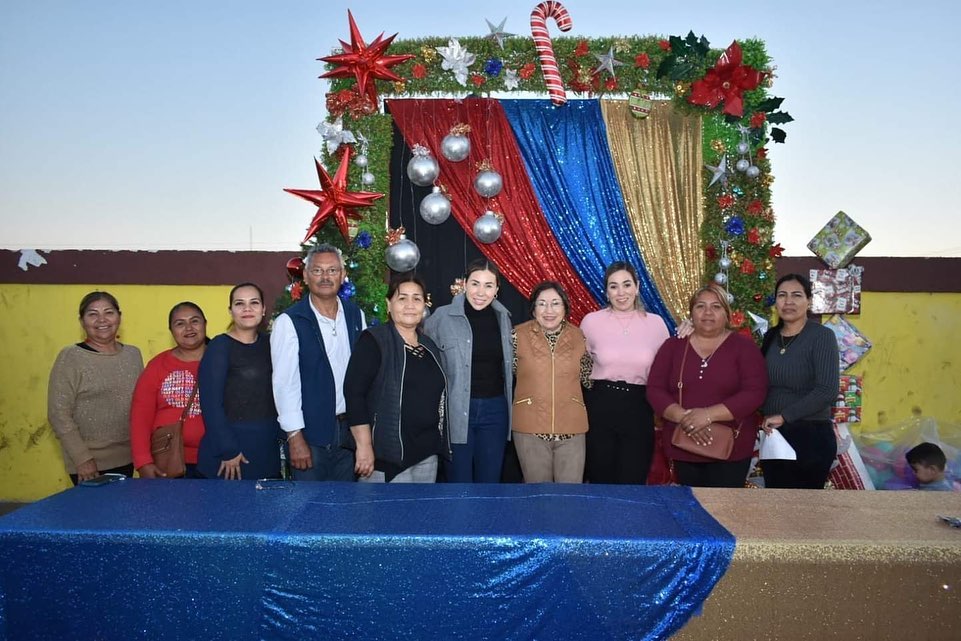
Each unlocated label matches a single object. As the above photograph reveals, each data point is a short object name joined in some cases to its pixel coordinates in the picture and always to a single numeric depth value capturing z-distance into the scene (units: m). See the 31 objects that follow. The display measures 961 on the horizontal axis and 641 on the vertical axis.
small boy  4.15
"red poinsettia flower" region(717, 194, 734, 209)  4.74
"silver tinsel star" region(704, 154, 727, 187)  4.74
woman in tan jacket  3.29
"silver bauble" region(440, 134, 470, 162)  4.68
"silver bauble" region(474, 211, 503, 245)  4.68
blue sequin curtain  4.88
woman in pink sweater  3.50
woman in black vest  2.83
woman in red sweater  3.10
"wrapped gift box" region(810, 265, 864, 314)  5.16
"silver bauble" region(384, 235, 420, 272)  4.55
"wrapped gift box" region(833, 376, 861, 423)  5.11
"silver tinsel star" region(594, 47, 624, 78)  4.71
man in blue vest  3.02
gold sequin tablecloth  1.67
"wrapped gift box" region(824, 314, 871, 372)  5.11
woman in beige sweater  3.18
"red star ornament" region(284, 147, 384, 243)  4.43
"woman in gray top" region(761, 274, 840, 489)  3.21
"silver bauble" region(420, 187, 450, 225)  4.62
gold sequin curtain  4.86
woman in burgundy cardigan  3.16
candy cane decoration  4.62
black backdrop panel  4.91
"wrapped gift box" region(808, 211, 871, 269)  5.02
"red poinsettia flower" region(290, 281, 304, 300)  4.43
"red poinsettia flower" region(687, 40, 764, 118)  4.61
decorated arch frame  4.68
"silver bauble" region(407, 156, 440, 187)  4.64
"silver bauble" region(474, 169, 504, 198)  4.71
